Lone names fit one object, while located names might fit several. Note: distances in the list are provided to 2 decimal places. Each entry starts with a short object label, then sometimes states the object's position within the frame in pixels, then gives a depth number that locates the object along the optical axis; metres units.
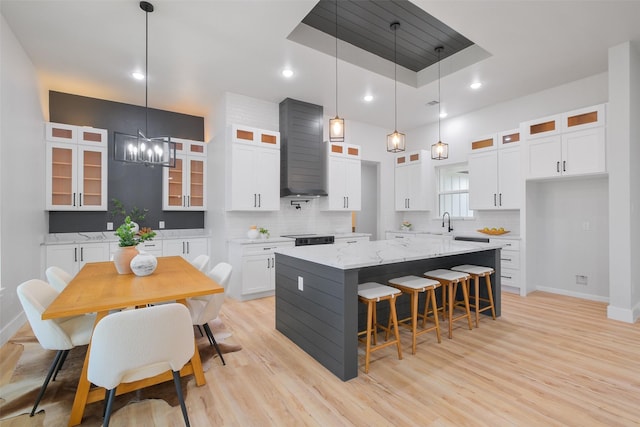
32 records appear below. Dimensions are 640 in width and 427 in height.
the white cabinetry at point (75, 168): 4.45
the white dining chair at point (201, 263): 3.25
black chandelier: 2.98
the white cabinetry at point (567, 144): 4.06
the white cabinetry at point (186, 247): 5.20
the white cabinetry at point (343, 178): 5.76
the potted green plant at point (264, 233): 5.02
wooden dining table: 1.82
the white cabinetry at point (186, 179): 5.43
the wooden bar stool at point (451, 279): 3.15
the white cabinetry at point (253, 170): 4.75
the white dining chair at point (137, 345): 1.55
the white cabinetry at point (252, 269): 4.56
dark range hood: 5.28
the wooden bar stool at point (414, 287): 2.78
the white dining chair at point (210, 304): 2.56
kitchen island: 2.40
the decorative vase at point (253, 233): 4.87
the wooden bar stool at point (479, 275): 3.46
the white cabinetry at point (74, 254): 4.31
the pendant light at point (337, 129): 3.30
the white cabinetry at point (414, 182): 6.53
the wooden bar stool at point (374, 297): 2.49
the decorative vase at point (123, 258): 2.72
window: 6.23
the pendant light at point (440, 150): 4.33
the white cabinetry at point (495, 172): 4.98
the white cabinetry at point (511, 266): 4.80
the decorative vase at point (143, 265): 2.59
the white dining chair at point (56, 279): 2.68
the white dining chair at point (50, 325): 1.92
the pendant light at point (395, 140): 3.80
